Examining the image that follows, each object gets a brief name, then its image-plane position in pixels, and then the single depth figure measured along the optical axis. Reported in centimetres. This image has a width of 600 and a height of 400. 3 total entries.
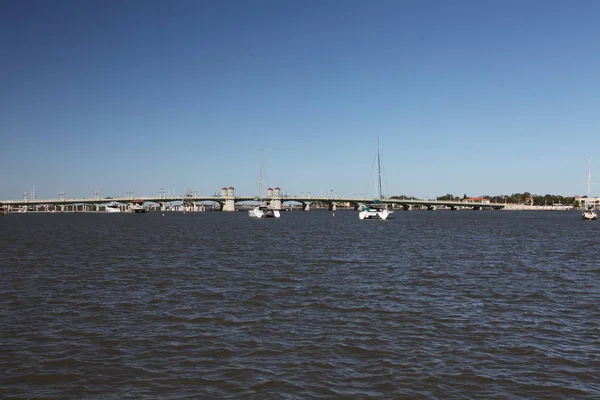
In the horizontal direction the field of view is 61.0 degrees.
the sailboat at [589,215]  13712
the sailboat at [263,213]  16520
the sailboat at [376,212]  13611
